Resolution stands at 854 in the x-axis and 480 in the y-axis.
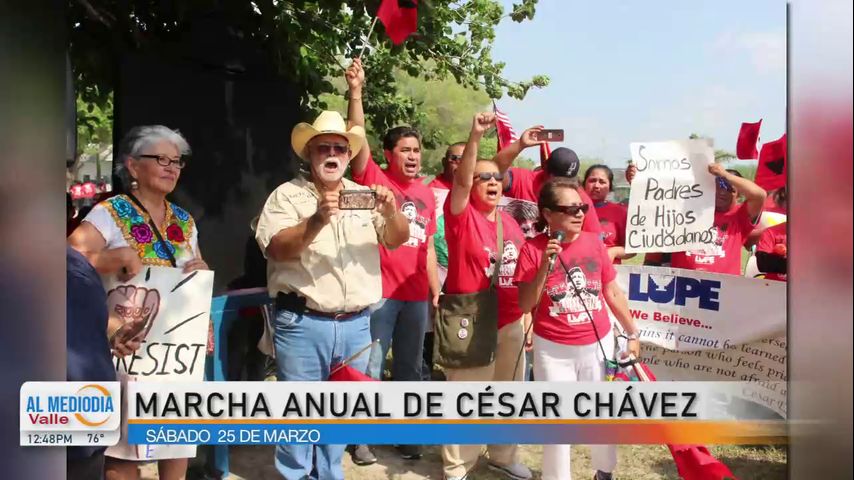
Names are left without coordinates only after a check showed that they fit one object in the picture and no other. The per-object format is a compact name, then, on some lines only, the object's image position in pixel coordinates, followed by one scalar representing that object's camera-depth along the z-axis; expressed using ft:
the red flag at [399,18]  10.61
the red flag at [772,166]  10.40
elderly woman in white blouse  10.21
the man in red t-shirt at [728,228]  11.43
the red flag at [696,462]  10.56
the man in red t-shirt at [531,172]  10.91
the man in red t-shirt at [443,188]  13.19
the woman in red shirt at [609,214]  11.44
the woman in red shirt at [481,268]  12.00
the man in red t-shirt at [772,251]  11.96
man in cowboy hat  10.92
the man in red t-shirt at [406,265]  12.69
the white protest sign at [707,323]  10.93
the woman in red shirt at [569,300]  11.21
